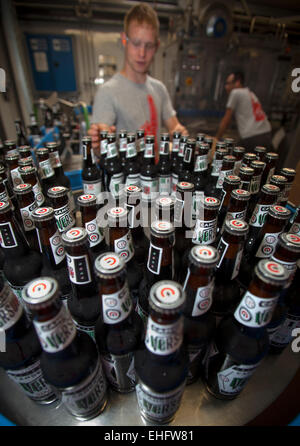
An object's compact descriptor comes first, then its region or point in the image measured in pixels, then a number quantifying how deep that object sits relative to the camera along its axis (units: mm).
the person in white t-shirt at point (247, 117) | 3117
